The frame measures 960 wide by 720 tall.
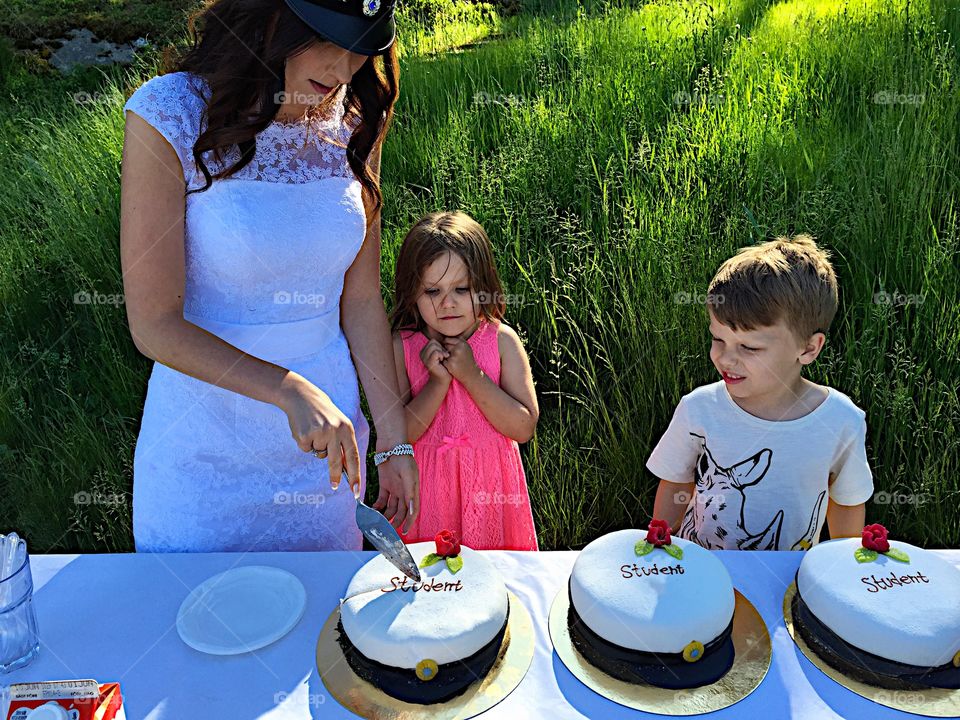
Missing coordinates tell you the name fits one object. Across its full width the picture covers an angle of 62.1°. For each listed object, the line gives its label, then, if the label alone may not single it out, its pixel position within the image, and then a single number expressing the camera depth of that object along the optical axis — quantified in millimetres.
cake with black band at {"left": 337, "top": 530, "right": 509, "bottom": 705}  1032
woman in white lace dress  1326
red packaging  948
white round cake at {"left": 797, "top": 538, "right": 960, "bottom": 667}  1030
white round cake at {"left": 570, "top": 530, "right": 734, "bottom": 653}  1048
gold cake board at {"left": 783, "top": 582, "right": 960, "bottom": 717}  1010
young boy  1598
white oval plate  1149
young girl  1860
